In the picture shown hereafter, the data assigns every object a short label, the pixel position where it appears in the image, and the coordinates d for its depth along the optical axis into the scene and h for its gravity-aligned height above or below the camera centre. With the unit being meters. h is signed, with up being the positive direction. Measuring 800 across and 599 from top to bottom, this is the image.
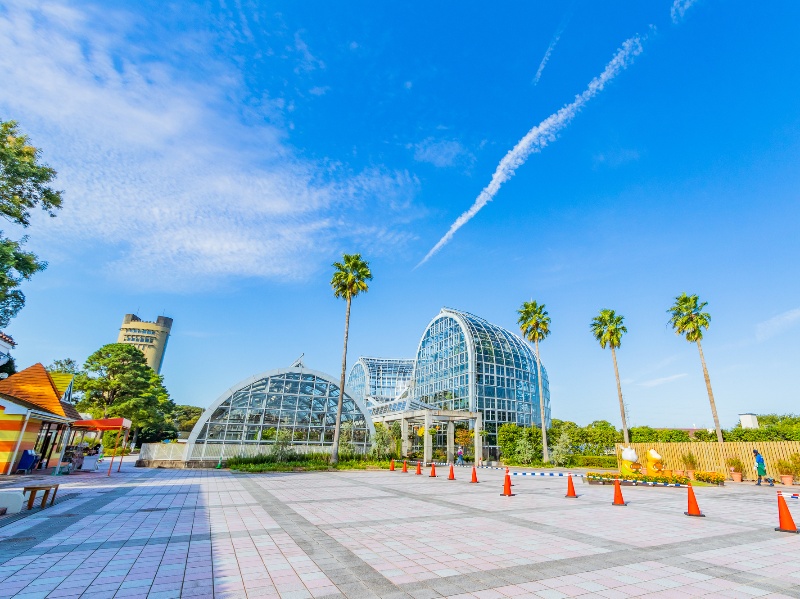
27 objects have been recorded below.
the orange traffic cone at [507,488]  13.84 -1.64
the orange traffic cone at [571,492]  13.61 -1.65
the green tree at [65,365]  48.47 +7.07
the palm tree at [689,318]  32.38 +10.43
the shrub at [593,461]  33.47 -1.47
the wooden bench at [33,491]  9.65 -1.61
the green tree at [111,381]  39.66 +4.47
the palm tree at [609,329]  36.44 +10.39
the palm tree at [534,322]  39.84 +11.64
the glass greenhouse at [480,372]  43.84 +7.84
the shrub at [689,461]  26.47 -0.91
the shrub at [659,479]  17.78 -1.47
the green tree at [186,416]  70.31 +2.22
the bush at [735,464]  24.20 -0.95
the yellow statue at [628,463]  19.17 -0.90
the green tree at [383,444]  31.75 -0.64
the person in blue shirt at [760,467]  20.95 -0.91
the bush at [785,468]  22.17 -0.95
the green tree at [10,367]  34.40 +4.86
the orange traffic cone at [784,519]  8.52 -1.44
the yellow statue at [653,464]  19.59 -0.92
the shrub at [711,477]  19.59 -1.45
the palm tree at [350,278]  32.84 +12.68
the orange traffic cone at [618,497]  12.20 -1.57
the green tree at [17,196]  13.38 +8.44
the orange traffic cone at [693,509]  10.44 -1.59
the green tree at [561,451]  33.05 -0.71
